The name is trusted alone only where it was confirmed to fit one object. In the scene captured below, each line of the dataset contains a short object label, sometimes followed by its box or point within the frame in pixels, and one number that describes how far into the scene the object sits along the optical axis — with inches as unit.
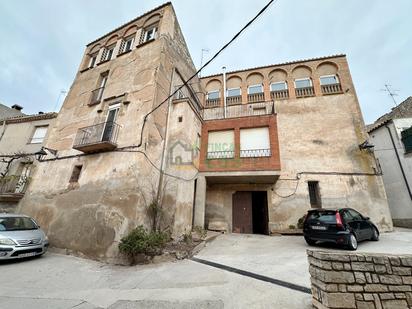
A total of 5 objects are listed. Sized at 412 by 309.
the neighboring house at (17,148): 438.0
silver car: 229.8
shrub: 234.4
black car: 249.1
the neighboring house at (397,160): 473.1
